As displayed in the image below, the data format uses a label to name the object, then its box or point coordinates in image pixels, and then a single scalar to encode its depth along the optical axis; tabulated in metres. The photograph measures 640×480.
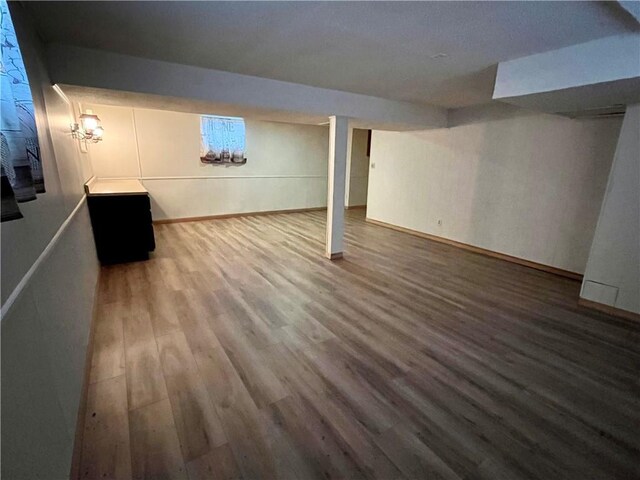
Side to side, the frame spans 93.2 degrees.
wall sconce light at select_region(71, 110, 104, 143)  3.88
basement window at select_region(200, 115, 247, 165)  6.34
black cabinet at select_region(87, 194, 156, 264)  3.78
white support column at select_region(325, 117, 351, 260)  4.05
